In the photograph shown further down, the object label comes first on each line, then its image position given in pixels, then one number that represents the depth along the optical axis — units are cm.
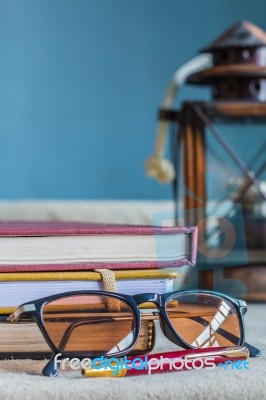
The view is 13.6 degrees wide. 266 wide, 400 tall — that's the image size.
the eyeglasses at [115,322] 61
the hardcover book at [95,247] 64
